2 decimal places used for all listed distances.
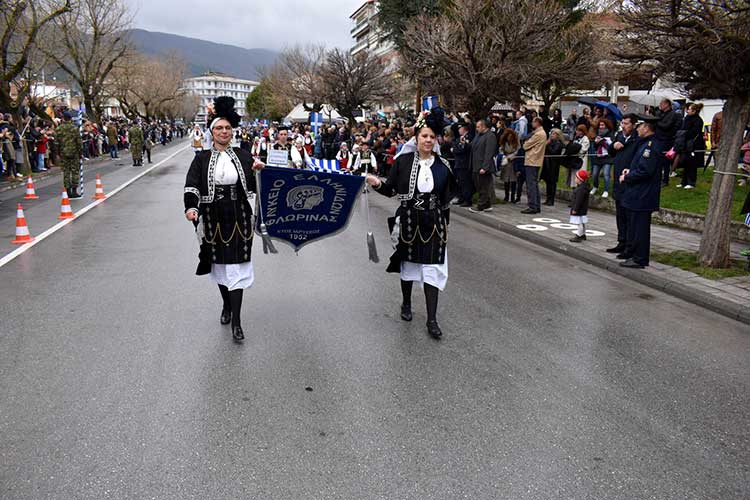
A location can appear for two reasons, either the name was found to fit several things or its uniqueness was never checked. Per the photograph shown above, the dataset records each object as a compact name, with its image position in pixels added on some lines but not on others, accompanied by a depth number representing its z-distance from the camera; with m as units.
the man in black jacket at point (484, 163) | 13.12
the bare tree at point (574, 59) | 19.22
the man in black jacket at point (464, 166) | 14.29
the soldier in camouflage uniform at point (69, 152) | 14.89
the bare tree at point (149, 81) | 50.44
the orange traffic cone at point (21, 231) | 10.01
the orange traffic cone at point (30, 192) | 15.55
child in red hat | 9.92
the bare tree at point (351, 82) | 38.04
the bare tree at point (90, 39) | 33.16
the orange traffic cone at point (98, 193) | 15.70
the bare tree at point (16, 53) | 19.45
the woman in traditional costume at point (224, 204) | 5.44
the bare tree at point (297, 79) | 50.59
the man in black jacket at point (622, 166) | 9.23
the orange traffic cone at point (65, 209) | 12.53
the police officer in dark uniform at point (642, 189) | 8.16
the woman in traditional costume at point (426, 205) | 5.72
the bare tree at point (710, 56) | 7.19
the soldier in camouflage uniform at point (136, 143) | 26.36
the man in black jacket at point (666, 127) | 8.24
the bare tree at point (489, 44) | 16.11
